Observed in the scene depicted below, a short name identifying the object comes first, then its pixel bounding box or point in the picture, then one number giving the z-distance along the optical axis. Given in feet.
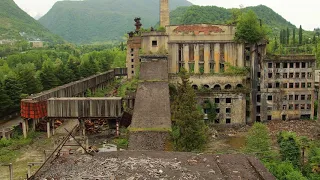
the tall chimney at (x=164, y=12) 197.16
